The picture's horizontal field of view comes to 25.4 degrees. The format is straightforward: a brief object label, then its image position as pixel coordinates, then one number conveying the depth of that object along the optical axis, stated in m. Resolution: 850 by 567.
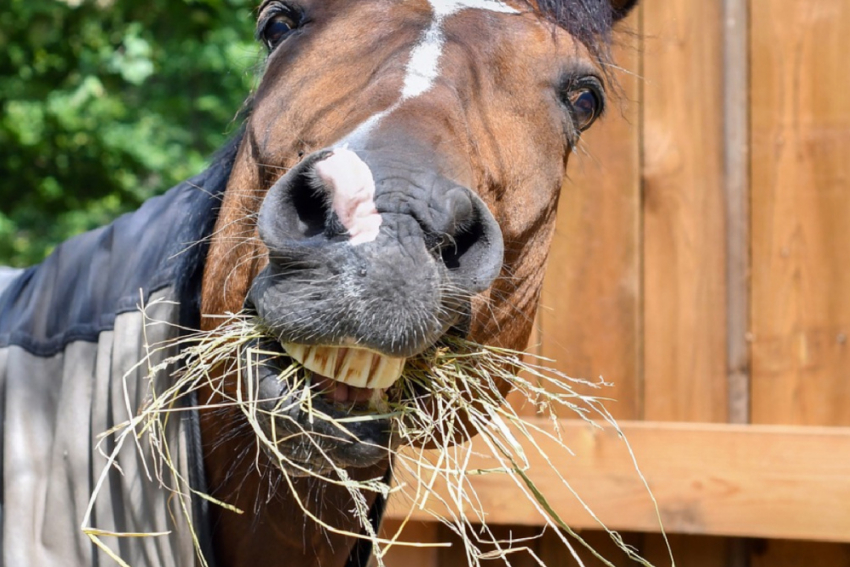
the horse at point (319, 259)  1.65
